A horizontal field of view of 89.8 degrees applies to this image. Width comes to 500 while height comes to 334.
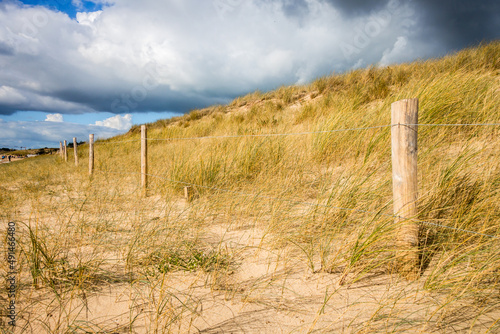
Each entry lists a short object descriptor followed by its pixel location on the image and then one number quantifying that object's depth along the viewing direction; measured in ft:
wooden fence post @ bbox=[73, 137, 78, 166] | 33.22
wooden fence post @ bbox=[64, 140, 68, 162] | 40.37
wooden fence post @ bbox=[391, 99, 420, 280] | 6.07
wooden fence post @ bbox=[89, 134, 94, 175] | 24.92
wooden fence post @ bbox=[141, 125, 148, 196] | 16.48
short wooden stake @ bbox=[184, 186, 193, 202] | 13.05
